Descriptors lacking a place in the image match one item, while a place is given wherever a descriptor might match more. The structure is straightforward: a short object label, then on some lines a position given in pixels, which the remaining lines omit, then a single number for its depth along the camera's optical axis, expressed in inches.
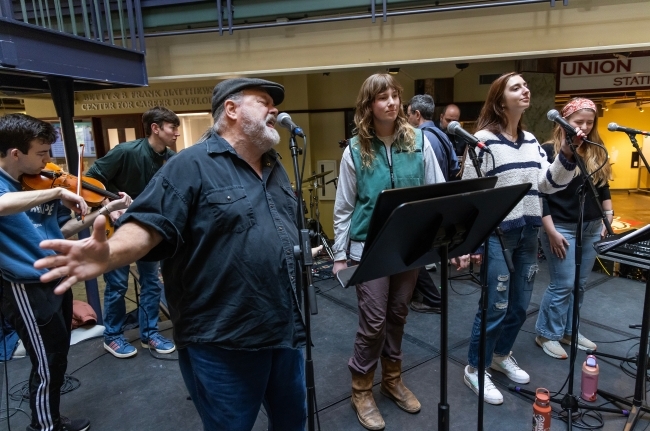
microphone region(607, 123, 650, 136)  77.0
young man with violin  79.3
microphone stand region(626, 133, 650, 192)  80.1
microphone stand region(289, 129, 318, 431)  57.2
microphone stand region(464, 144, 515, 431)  66.9
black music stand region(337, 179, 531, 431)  46.4
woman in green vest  83.9
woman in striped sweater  86.8
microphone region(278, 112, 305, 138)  62.9
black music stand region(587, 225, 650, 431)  69.2
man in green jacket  117.6
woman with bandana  98.7
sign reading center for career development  247.9
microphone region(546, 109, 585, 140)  77.4
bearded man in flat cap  51.1
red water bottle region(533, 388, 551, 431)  81.1
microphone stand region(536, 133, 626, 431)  79.1
